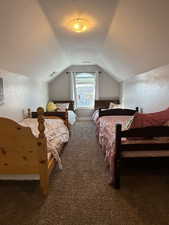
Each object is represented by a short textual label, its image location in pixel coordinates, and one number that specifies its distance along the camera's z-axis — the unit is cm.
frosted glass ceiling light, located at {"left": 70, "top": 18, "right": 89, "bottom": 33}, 265
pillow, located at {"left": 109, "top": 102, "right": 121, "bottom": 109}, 599
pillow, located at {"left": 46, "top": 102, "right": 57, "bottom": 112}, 599
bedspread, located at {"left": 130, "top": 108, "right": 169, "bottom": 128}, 211
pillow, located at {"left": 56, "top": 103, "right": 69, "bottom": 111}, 620
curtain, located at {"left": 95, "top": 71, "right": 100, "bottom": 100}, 661
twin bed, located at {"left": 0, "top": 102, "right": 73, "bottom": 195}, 181
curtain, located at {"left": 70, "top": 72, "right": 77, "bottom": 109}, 668
